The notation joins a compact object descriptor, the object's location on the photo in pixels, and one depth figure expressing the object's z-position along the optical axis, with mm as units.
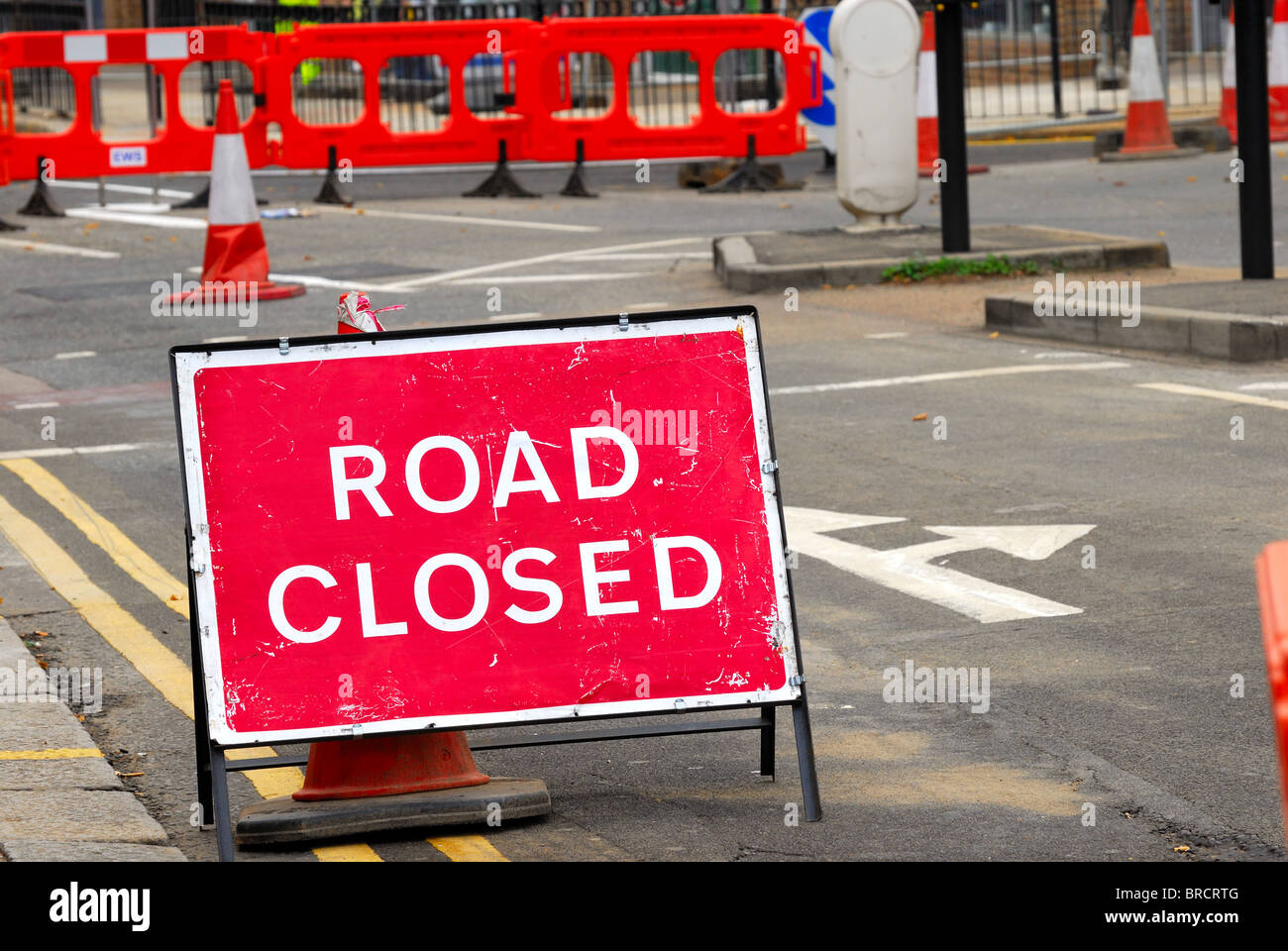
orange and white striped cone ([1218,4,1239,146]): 23625
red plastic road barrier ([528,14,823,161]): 21531
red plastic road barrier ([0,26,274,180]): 20000
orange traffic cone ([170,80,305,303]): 13844
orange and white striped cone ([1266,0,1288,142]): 22516
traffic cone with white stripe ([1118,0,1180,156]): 22484
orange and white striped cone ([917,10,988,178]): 21125
